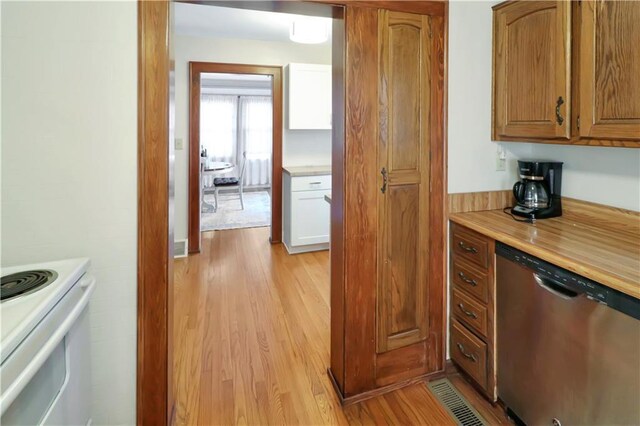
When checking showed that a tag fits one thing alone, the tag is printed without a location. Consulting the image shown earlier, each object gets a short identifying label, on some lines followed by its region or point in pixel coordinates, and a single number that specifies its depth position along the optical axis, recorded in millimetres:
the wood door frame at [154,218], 1415
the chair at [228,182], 6504
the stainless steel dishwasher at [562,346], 1165
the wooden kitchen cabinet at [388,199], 1751
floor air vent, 1726
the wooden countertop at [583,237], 1231
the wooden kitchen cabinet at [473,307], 1774
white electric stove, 801
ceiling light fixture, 2908
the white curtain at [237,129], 8125
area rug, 5656
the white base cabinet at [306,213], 4223
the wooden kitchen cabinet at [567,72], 1396
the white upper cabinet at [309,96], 4238
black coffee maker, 1976
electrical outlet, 2151
